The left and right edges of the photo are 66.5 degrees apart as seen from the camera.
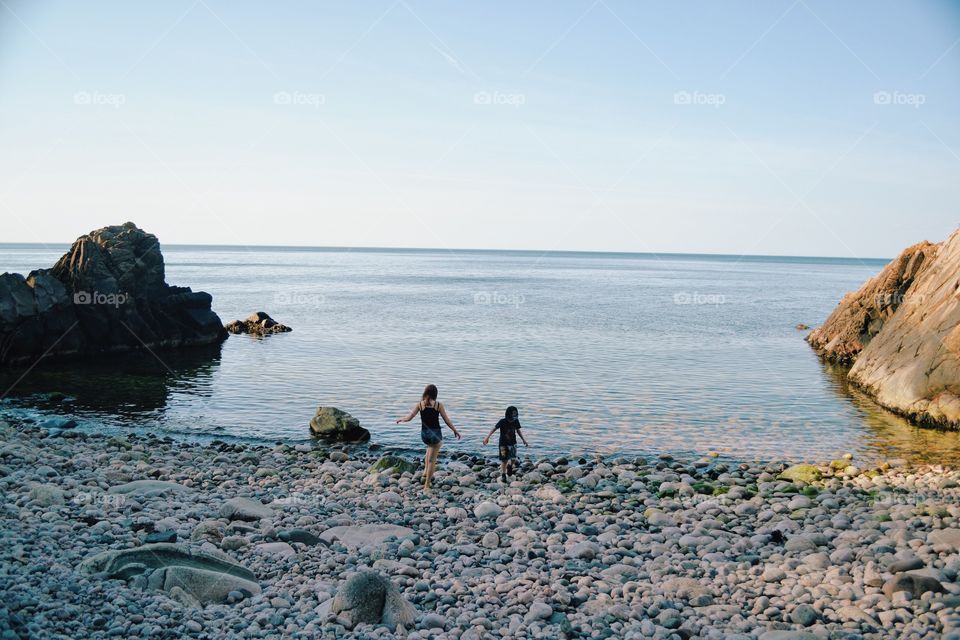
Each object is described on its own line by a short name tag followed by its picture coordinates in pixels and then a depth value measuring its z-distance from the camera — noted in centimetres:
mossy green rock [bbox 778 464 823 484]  1983
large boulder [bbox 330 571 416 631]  1049
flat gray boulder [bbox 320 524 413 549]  1409
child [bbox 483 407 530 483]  1956
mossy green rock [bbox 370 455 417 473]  1995
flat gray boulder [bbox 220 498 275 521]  1517
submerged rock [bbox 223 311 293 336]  5794
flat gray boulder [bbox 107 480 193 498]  1659
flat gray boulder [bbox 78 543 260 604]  1116
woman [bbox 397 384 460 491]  1803
